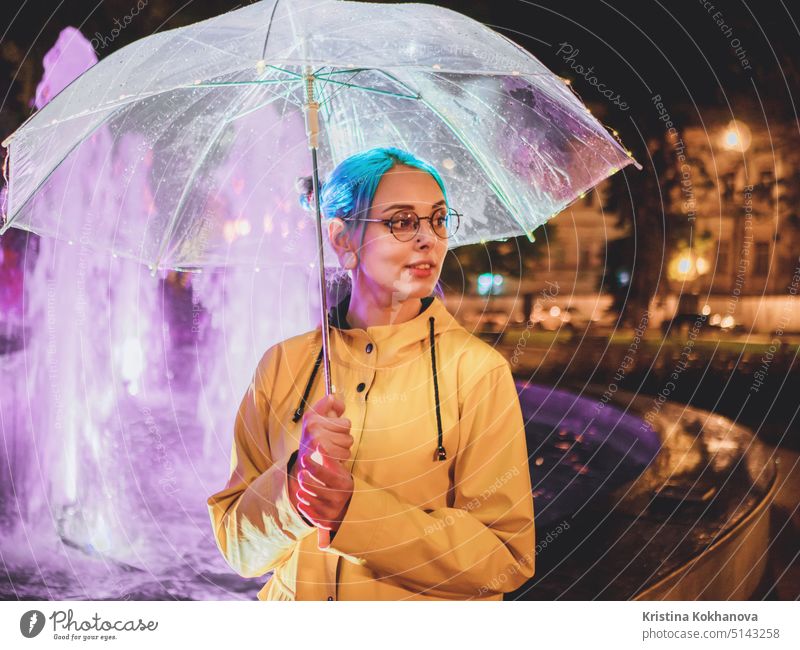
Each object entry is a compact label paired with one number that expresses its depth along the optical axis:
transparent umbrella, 1.81
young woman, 1.90
